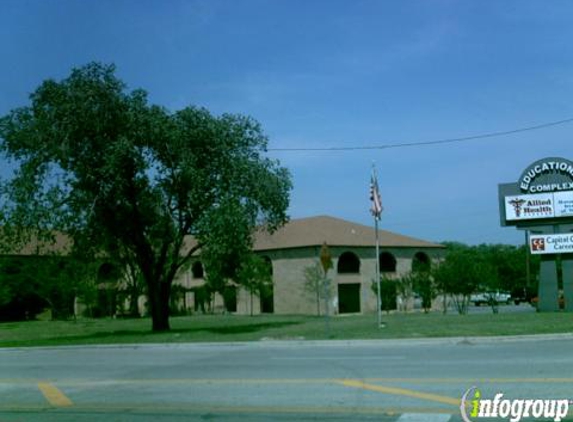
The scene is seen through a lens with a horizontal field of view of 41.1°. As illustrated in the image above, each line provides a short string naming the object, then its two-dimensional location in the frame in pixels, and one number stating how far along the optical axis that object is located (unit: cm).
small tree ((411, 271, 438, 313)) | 4456
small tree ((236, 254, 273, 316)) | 4897
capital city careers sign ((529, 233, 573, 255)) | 3650
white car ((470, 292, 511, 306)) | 6929
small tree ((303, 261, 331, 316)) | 5012
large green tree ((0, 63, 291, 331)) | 2752
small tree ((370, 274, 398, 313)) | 4944
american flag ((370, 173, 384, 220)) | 2788
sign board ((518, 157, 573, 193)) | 3656
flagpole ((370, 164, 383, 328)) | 2788
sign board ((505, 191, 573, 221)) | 3659
